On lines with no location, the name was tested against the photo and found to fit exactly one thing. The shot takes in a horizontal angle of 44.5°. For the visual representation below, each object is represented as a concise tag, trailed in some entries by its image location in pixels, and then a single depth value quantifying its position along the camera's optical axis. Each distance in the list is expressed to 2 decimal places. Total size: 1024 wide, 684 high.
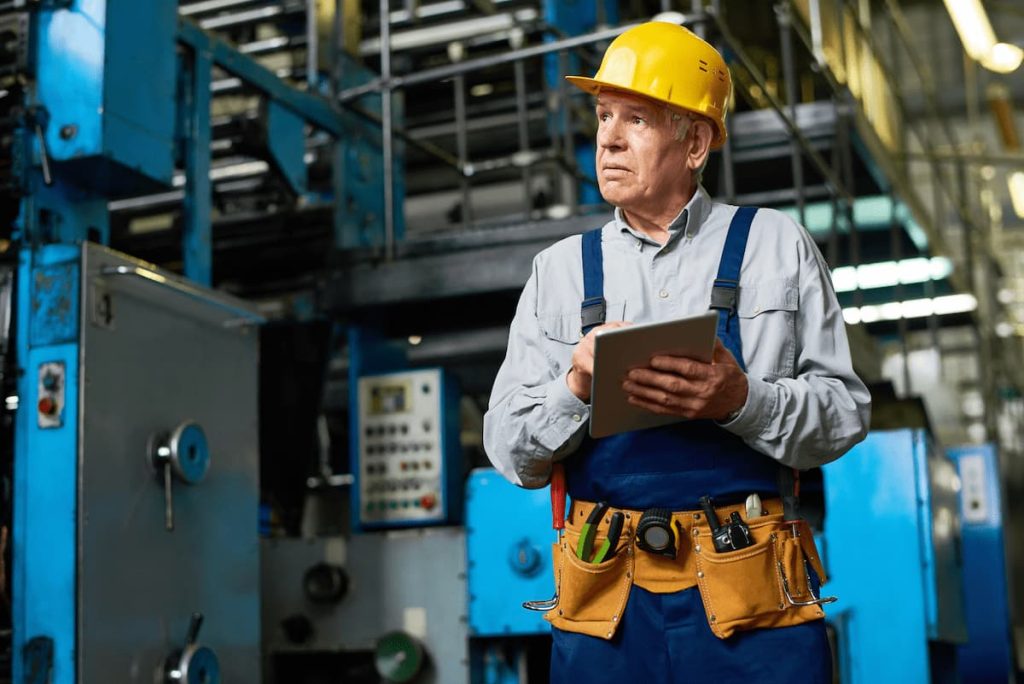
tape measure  1.98
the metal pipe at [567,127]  5.11
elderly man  1.96
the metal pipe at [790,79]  4.89
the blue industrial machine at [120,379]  3.45
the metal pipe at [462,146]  5.14
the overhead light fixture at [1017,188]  11.47
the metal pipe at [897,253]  5.88
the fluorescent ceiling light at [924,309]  7.88
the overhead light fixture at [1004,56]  7.18
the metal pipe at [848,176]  5.66
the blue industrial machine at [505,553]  4.21
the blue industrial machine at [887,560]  3.94
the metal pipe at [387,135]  4.84
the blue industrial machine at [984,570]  5.49
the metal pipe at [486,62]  4.45
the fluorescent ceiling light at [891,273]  7.46
